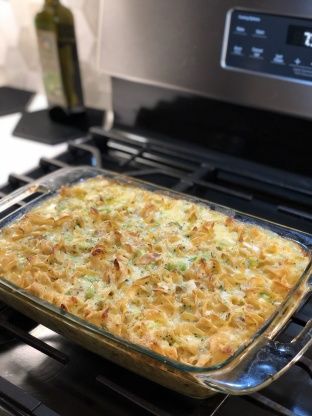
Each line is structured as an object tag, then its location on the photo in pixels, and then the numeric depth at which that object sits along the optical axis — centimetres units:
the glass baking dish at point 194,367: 50
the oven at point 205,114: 84
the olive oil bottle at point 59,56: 114
